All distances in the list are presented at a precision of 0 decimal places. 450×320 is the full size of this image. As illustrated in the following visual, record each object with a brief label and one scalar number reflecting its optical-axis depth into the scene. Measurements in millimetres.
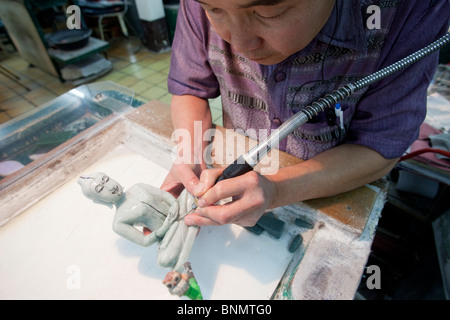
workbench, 375
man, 296
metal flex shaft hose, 326
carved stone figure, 380
